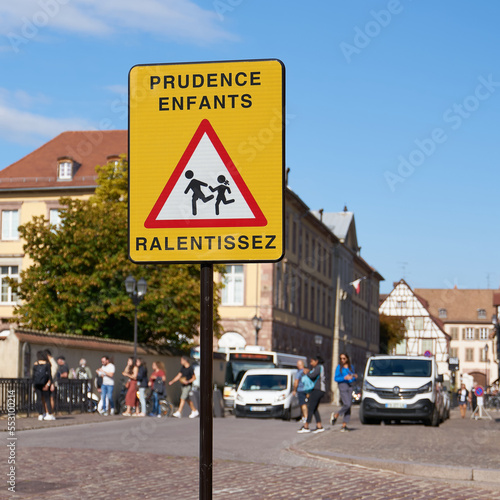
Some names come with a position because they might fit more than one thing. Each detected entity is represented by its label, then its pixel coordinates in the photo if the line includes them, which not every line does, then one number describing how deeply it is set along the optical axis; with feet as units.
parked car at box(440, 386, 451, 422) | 97.39
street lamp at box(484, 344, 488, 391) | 441.44
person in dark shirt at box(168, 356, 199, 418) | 91.25
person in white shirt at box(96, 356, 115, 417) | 91.35
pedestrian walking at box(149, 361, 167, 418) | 96.37
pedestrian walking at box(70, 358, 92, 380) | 96.81
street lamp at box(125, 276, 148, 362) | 106.83
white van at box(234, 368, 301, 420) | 101.30
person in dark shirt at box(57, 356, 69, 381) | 89.04
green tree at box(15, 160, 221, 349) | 142.20
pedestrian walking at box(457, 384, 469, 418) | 125.16
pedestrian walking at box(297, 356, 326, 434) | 71.72
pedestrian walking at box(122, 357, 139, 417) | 93.04
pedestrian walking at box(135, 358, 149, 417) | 93.15
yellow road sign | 12.89
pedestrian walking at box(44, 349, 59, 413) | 77.71
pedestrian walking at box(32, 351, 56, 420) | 75.72
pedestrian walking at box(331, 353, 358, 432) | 72.74
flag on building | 246.06
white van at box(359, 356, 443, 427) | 84.23
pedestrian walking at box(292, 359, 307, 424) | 81.05
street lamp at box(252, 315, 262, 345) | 157.96
